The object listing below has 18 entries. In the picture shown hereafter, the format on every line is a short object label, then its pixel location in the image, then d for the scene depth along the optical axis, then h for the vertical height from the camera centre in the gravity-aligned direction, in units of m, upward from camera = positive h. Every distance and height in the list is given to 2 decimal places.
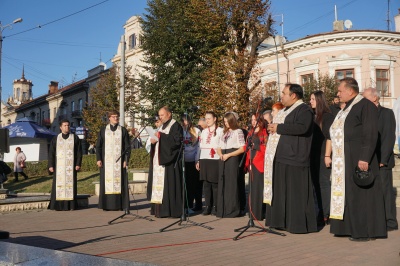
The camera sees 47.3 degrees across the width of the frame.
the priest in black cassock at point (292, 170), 6.95 -0.26
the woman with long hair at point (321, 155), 8.19 -0.02
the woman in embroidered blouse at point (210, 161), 9.77 -0.14
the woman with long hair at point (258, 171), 8.78 -0.33
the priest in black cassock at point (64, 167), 11.15 -0.29
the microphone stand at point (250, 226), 6.74 -1.14
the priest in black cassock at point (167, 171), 9.16 -0.34
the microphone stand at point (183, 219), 7.68 -1.19
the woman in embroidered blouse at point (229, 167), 9.17 -0.26
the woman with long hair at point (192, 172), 10.65 -0.42
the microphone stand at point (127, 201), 8.87 -0.94
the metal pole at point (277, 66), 39.67 +7.64
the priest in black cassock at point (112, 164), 10.76 -0.21
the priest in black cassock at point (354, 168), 6.21 -0.20
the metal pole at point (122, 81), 24.36 +3.93
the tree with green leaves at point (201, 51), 26.02 +6.87
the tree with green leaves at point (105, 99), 38.31 +4.79
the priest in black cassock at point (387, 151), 6.76 +0.03
